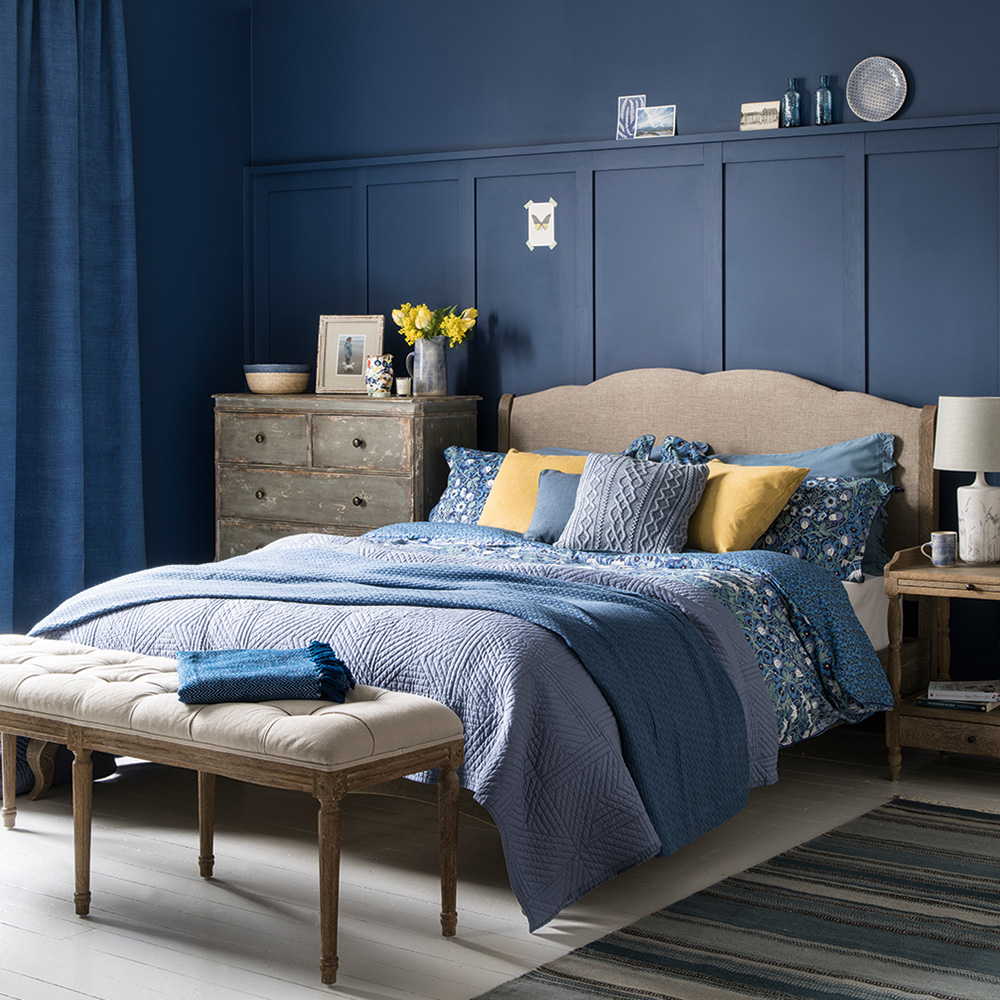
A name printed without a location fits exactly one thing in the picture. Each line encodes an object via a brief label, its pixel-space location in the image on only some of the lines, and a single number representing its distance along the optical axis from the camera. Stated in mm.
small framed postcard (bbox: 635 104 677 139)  5031
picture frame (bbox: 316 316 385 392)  5598
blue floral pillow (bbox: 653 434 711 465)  4707
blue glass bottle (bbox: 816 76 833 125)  4695
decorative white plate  4590
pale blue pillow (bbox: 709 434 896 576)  4453
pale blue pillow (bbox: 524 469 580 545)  4434
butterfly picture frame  5312
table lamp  4031
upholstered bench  2570
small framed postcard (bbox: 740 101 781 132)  4812
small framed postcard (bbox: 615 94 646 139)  5102
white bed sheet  4180
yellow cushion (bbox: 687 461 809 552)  4238
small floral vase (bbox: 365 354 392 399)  5363
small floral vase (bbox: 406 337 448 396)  5289
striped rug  2590
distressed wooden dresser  5145
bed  2904
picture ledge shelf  4523
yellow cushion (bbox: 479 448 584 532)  4656
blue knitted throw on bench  2756
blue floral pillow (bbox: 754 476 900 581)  4266
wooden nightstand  3927
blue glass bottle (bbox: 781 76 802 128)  4746
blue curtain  4965
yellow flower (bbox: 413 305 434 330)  5258
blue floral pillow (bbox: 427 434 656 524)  4875
